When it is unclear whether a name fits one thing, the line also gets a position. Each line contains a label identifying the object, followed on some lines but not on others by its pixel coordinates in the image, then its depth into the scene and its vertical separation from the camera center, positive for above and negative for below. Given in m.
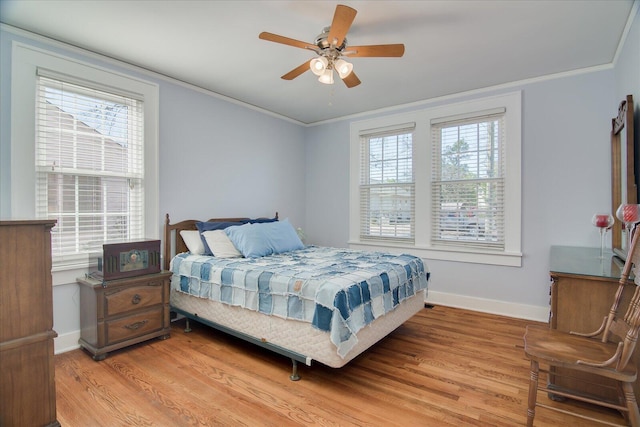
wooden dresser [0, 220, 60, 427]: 1.51 -0.57
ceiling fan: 2.15 +1.18
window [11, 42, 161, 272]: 2.54 +0.52
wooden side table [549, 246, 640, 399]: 1.88 -0.54
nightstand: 2.58 -0.87
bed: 2.13 -0.61
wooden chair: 1.44 -0.71
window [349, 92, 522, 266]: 3.64 +0.37
